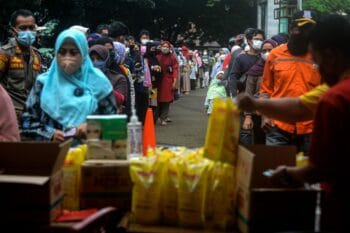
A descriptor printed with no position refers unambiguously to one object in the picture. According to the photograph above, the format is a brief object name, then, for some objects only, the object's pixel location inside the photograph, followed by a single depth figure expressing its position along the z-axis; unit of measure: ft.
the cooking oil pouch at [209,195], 12.21
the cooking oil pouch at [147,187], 12.41
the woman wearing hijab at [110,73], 26.00
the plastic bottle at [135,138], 14.44
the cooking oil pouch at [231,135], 12.23
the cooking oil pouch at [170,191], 12.40
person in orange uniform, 20.52
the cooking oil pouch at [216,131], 12.23
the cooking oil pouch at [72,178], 13.29
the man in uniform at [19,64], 23.56
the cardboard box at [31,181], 12.05
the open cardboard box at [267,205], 11.69
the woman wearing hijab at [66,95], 16.35
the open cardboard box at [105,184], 12.98
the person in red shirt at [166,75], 51.52
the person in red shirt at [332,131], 10.07
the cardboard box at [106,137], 13.21
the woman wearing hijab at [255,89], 27.43
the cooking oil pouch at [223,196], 12.23
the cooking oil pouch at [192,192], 12.19
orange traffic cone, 16.94
